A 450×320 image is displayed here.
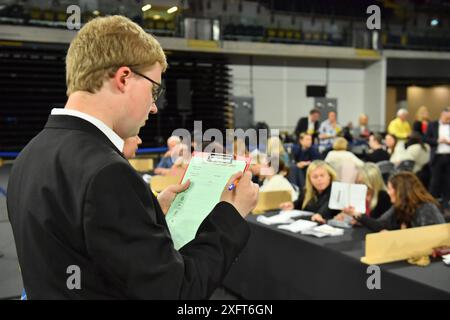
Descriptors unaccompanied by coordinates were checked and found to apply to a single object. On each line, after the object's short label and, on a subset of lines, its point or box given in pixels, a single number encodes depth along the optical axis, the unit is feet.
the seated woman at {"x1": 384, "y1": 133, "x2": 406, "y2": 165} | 22.58
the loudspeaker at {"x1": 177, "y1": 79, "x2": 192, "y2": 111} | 40.47
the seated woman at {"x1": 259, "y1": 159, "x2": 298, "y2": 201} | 15.85
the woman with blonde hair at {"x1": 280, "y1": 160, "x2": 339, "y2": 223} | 13.58
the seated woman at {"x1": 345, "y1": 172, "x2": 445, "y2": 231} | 10.75
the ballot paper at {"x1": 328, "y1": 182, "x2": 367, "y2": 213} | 11.29
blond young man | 2.72
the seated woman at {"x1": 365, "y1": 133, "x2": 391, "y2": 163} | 22.62
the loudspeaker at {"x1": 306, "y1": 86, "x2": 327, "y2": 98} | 50.06
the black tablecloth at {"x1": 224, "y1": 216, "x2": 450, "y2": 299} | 7.95
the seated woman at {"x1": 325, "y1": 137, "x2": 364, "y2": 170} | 18.90
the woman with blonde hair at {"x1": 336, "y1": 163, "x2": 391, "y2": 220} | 13.39
